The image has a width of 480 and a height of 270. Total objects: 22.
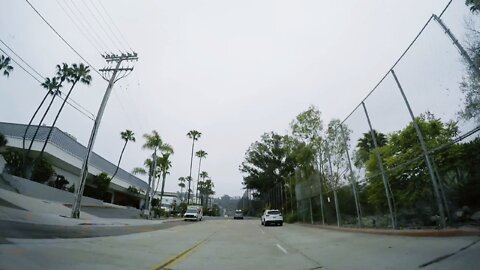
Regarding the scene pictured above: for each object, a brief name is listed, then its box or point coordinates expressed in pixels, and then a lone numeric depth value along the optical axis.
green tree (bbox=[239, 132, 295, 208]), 71.88
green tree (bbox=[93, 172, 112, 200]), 41.47
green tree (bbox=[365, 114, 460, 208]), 9.03
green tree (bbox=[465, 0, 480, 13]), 7.53
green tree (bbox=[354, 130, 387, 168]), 13.52
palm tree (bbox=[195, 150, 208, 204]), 89.62
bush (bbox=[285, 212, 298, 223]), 36.27
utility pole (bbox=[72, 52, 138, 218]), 21.30
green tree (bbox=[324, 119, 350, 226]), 17.55
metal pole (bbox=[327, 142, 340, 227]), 19.58
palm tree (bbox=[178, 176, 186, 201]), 120.44
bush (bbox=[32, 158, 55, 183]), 28.96
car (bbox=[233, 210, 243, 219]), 66.12
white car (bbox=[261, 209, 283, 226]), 31.12
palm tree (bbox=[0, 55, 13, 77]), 13.79
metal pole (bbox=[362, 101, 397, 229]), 12.22
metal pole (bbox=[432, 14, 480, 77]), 7.29
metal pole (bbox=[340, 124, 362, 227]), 15.91
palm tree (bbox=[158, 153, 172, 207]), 49.22
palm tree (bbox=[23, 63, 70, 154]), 28.99
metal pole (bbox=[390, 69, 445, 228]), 9.07
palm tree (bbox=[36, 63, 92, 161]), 32.66
